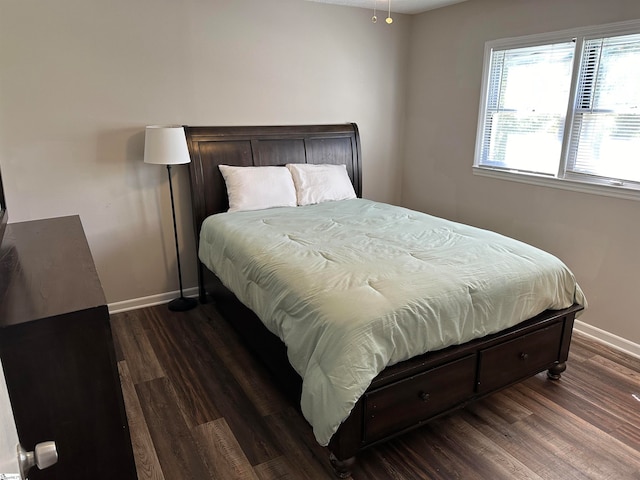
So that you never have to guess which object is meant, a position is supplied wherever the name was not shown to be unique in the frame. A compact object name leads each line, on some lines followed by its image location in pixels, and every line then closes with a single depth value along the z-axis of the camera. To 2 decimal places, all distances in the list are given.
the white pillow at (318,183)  3.80
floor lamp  3.15
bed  1.90
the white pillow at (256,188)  3.53
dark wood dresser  1.34
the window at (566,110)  2.88
